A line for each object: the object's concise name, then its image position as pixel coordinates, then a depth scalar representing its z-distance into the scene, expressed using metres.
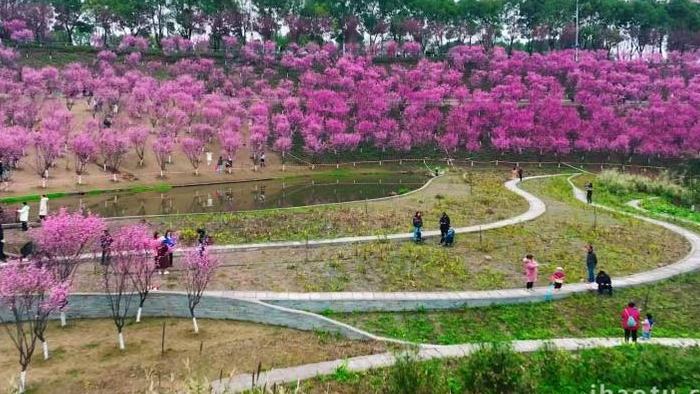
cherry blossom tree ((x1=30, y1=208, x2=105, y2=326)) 18.09
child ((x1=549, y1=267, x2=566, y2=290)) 20.09
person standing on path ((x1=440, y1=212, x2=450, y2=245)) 25.09
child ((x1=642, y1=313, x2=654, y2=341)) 16.98
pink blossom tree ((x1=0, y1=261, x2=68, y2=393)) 15.15
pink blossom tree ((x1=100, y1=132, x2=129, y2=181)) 47.41
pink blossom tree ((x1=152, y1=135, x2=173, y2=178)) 49.46
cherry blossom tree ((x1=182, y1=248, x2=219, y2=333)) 18.08
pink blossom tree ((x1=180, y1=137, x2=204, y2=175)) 51.05
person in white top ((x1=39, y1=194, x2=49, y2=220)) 27.53
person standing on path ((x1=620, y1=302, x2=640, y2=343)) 16.45
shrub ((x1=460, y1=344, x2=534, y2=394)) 10.11
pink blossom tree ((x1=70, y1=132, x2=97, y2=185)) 44.59
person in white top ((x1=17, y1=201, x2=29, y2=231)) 26.27
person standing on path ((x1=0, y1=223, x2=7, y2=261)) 21.58
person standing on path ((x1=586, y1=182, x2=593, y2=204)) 36.88
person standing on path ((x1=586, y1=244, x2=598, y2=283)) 20.89
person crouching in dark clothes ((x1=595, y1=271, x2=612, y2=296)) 20.06
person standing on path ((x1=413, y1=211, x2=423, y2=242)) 25.22
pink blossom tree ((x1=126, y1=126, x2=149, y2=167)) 50.25
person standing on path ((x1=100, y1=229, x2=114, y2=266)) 19.73
